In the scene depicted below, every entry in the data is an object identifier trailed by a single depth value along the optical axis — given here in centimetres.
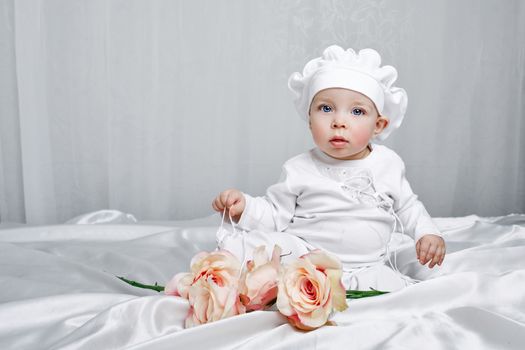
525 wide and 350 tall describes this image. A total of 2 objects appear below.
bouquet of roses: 80
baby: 116
